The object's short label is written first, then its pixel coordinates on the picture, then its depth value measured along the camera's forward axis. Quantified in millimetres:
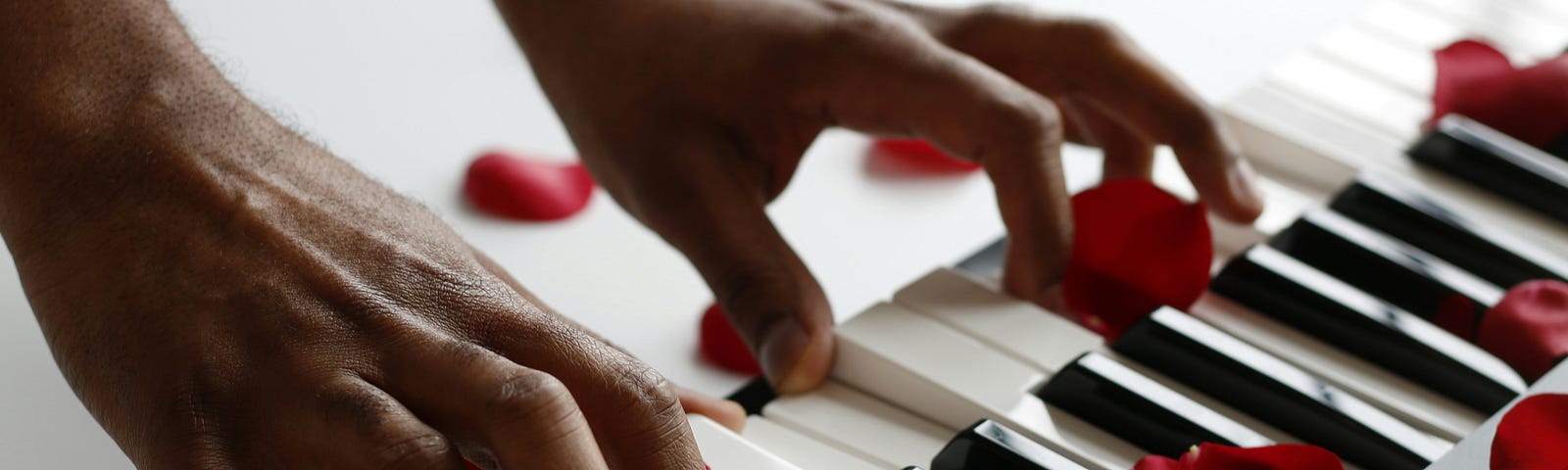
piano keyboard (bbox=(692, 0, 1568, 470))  703
